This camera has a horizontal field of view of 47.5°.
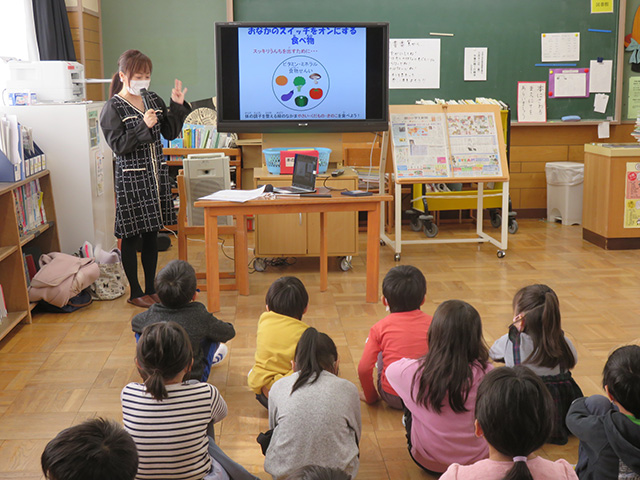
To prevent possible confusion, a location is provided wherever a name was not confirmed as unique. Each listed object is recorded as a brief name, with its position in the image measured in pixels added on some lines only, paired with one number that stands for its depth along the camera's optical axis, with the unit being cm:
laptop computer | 425
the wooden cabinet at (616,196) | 534
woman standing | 399
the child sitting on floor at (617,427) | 181
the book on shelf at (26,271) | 409
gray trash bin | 636
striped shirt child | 196
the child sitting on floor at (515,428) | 153
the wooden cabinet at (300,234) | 498
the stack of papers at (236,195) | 400
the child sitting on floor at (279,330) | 265
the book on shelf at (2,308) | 376
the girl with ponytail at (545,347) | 247
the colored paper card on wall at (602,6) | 653
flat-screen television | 487
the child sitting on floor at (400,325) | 262
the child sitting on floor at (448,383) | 217
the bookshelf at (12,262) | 378
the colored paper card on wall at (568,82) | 659
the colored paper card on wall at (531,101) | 658
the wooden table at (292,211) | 402
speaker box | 469
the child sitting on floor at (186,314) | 268
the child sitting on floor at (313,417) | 200
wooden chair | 457
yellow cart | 609
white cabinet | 457
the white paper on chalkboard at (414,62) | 643
